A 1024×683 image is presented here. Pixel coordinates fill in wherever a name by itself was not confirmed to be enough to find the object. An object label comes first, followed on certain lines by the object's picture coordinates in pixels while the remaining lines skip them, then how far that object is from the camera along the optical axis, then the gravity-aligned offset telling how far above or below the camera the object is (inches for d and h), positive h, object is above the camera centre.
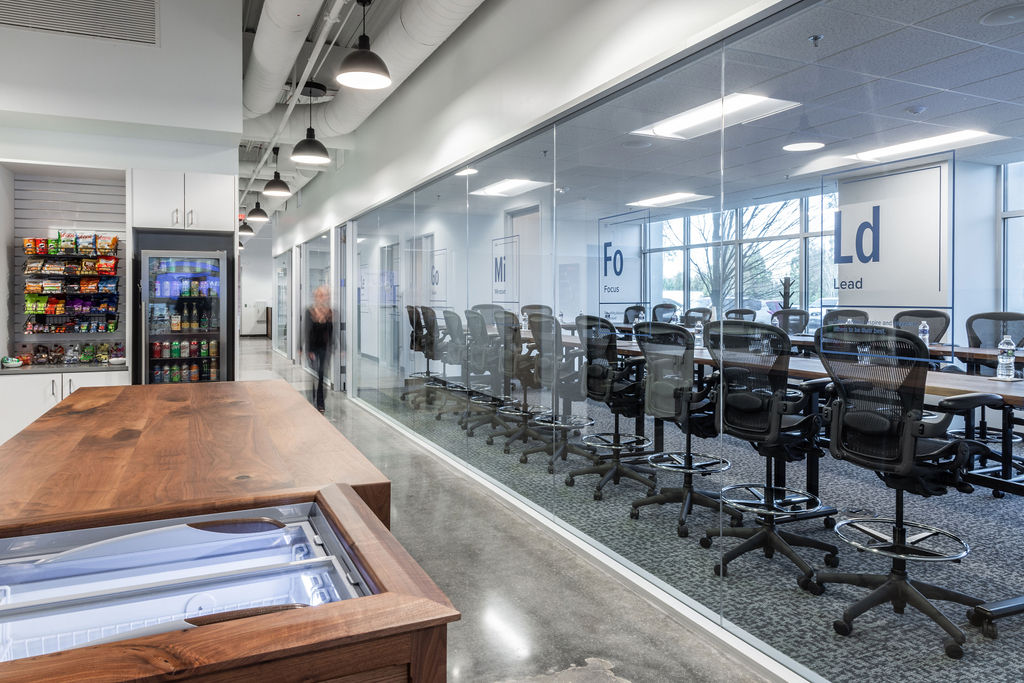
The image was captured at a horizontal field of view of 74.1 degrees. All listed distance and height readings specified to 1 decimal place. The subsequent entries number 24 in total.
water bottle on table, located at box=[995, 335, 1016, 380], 87.0 -5.0
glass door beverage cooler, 225.9 -0.2
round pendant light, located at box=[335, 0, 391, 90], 164.4 +59.9
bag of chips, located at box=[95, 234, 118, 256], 225.9 +23.8
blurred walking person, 333.4 -6.1
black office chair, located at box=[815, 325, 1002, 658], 99.3 -18.9
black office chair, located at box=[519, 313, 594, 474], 165.6 -17.4
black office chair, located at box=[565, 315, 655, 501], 149.3 -17.6
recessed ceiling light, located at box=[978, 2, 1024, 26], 81.0 +36.7
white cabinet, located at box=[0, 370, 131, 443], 211.6 -24.9
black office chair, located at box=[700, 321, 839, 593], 114.3 -19.1
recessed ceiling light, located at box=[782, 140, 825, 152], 97.9 +25.1
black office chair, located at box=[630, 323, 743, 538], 127.5 -17.7
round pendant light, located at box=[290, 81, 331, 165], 251.4 +60.9
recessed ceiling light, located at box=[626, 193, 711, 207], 118.9 +21.5
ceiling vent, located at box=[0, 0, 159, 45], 199.8 +90.5
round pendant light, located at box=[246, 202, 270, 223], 434.6 +64.8
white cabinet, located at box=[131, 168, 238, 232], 225.8 +39.2
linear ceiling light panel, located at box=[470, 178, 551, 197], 175.6 +35.1
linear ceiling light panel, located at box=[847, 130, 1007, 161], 85.1 +22.4
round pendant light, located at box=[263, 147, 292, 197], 323.1 +60.9
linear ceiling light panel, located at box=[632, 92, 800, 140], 103.8 +33.0
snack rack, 221.6 +4.1
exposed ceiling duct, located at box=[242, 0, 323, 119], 185.5 +84.6
